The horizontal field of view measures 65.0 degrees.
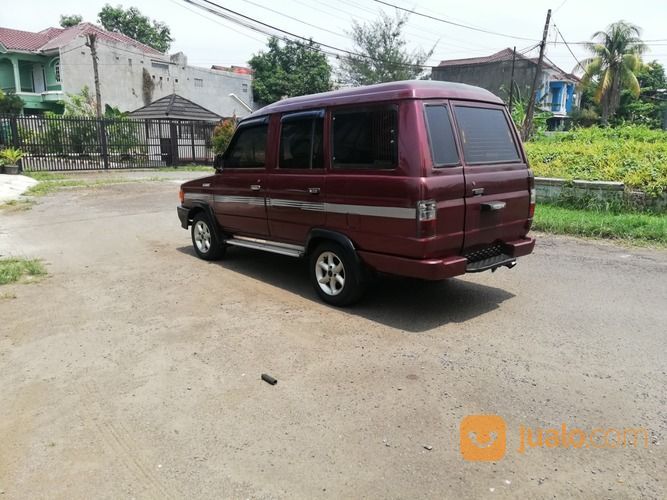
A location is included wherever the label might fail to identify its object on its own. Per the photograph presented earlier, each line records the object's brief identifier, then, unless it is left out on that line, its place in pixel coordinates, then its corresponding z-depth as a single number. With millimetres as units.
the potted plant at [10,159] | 17747
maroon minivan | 4625
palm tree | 39438
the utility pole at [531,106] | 23828
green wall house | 34219
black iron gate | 20391
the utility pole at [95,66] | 28298
